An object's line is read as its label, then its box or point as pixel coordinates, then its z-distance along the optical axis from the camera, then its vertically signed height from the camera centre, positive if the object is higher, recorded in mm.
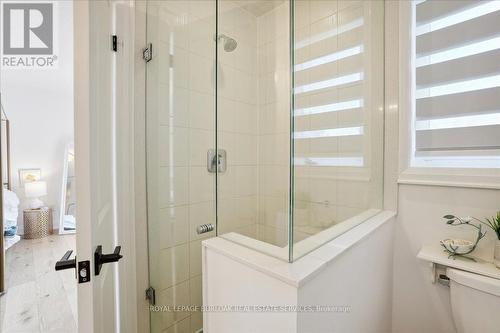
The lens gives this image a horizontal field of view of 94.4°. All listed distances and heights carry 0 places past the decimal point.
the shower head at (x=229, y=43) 1488 +817
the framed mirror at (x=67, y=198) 3414 -524
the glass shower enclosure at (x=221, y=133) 1240 +180
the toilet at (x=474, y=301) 908 -570
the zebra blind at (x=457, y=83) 1091 +411
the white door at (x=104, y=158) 605 +20
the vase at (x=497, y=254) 987 -390
